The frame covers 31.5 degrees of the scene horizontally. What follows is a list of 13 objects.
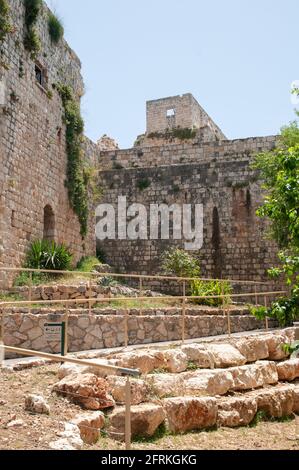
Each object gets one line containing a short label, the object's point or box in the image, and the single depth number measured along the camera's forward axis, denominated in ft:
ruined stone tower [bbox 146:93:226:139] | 96.73
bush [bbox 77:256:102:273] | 62.41
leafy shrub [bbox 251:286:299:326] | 27.76
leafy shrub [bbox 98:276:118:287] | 53.42
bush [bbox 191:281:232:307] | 55.72
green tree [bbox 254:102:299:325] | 27.12
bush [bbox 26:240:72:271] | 52.42
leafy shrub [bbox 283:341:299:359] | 27.84
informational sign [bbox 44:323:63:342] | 30.07
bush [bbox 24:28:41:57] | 54.29
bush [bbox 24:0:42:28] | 54.34
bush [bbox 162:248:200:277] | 62.80
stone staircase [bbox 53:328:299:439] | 24.64
